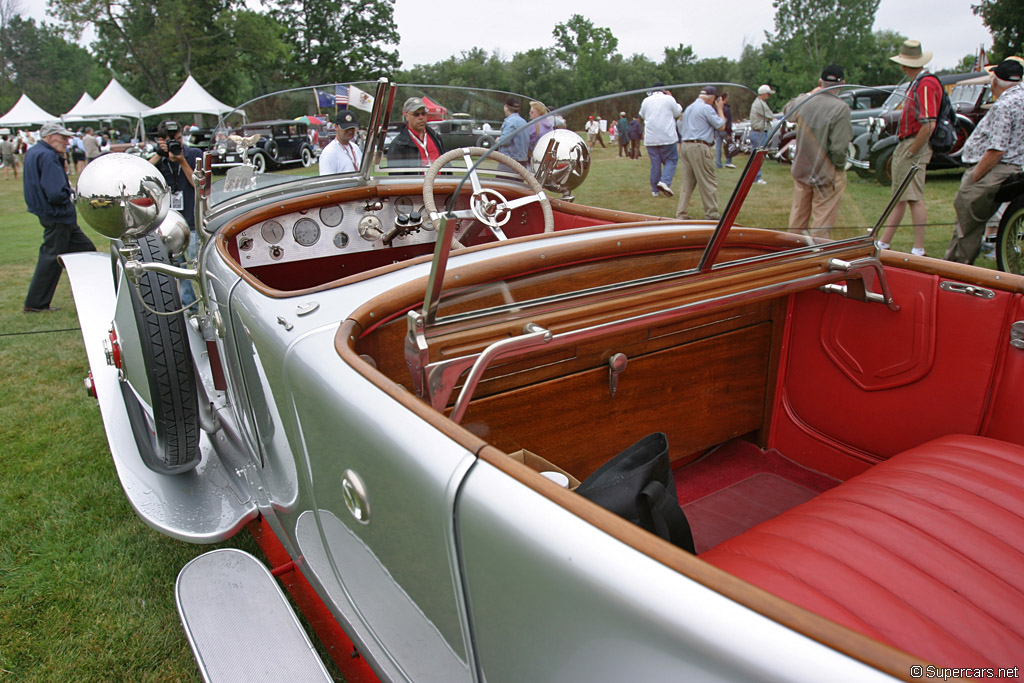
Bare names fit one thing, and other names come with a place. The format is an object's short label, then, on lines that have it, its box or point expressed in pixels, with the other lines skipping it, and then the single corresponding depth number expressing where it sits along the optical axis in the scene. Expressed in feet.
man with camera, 19.56
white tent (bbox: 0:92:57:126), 91.50
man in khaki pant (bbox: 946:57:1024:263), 14.64
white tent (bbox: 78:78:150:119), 86.94
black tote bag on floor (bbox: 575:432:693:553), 3.74
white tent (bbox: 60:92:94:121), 92.28
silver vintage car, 2.74
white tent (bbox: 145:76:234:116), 76.69
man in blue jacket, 18.30
